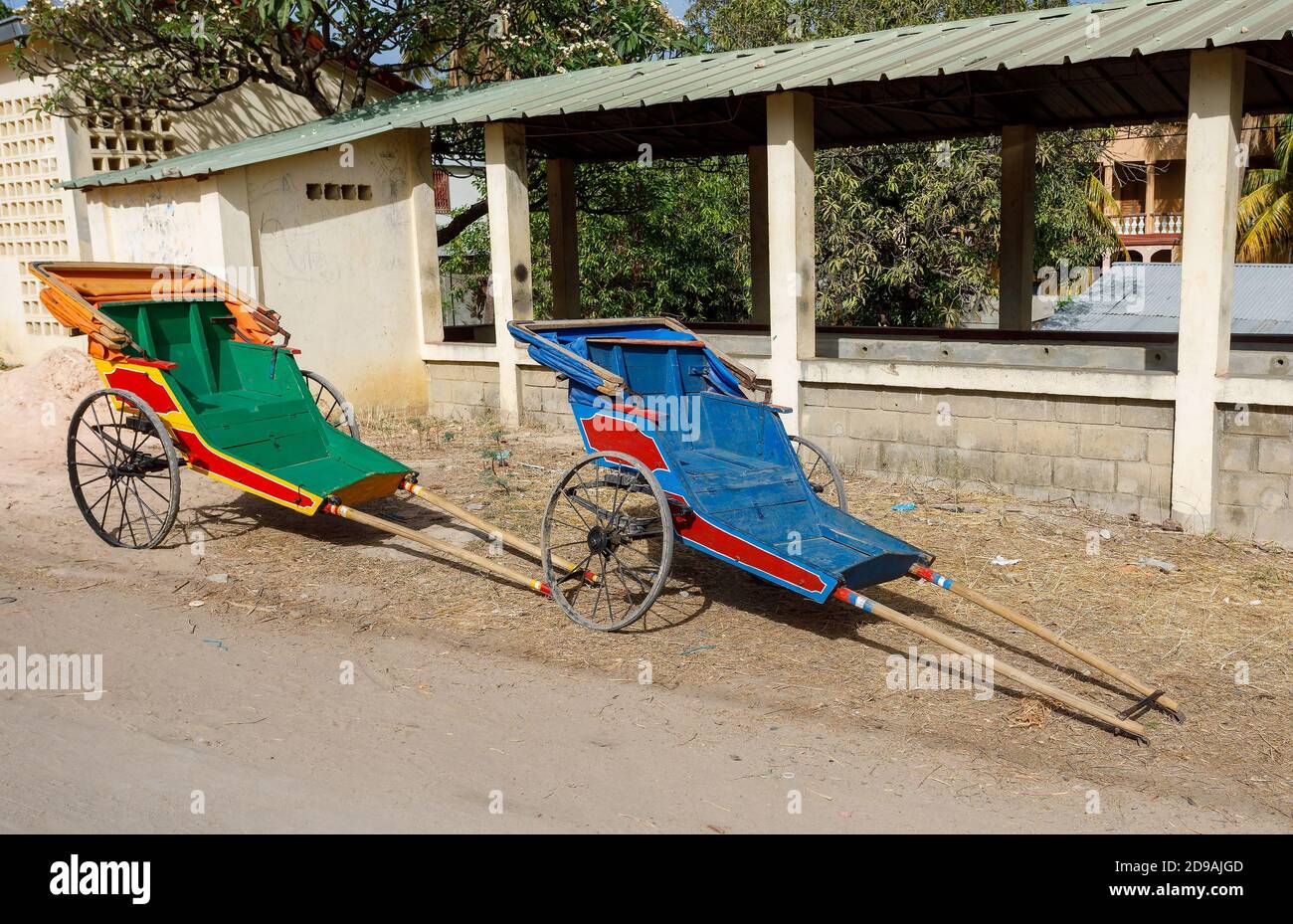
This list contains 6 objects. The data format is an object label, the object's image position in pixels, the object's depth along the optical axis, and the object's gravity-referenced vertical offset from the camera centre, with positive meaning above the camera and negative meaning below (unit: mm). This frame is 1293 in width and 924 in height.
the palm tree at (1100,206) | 25297 +1618
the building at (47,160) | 14094 +1773
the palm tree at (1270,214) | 25281 +1164
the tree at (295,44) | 13422 +3123
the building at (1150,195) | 32250 +2307
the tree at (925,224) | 18844 +869
